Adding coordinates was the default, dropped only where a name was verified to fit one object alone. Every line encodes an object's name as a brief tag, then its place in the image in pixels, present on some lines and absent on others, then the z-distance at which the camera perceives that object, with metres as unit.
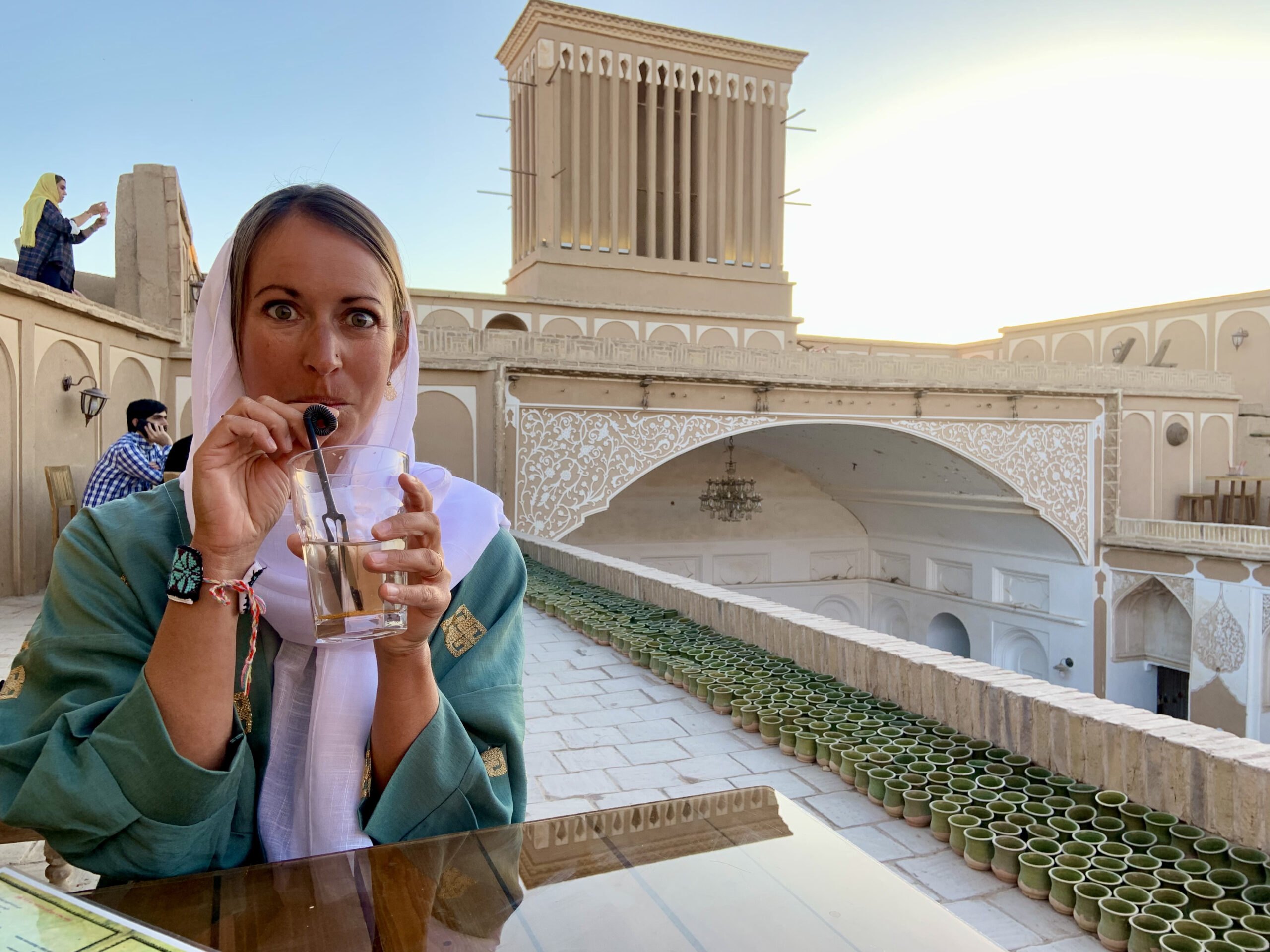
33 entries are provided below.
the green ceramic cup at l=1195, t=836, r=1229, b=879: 2.12
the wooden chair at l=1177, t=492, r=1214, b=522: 13.56
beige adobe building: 9.48
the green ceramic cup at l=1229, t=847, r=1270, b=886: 2.06
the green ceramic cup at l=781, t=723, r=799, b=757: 3.23
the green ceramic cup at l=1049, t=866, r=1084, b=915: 2.04
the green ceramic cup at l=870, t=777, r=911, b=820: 2.67
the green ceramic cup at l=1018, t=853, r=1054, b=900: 2.13
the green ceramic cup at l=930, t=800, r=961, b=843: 2.49
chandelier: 12.24
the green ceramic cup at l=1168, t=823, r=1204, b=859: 2.21
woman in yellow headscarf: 6.18
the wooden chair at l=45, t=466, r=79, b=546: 6.18
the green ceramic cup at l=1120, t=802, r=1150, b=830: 2.34
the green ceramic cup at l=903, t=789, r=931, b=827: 2.58
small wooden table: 13.41
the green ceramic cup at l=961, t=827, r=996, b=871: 2.32
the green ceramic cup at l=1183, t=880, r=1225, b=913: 1.95
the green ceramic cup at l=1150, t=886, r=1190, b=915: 1.95
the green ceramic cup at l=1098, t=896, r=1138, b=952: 1.89
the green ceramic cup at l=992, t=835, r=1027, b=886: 2.24
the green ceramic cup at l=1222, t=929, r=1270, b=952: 1.74
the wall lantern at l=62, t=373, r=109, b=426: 6.75
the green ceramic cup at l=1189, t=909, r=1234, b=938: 1.82
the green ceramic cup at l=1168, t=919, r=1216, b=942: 1.80
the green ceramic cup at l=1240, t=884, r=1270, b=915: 1.96
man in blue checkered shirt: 4.25
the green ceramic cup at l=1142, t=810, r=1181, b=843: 2.28
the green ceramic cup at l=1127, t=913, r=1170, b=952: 1.82
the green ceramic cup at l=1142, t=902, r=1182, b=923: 1.89
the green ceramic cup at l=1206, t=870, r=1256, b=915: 2.00
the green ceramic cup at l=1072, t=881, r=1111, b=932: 1.98
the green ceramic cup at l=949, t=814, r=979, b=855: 2.40
